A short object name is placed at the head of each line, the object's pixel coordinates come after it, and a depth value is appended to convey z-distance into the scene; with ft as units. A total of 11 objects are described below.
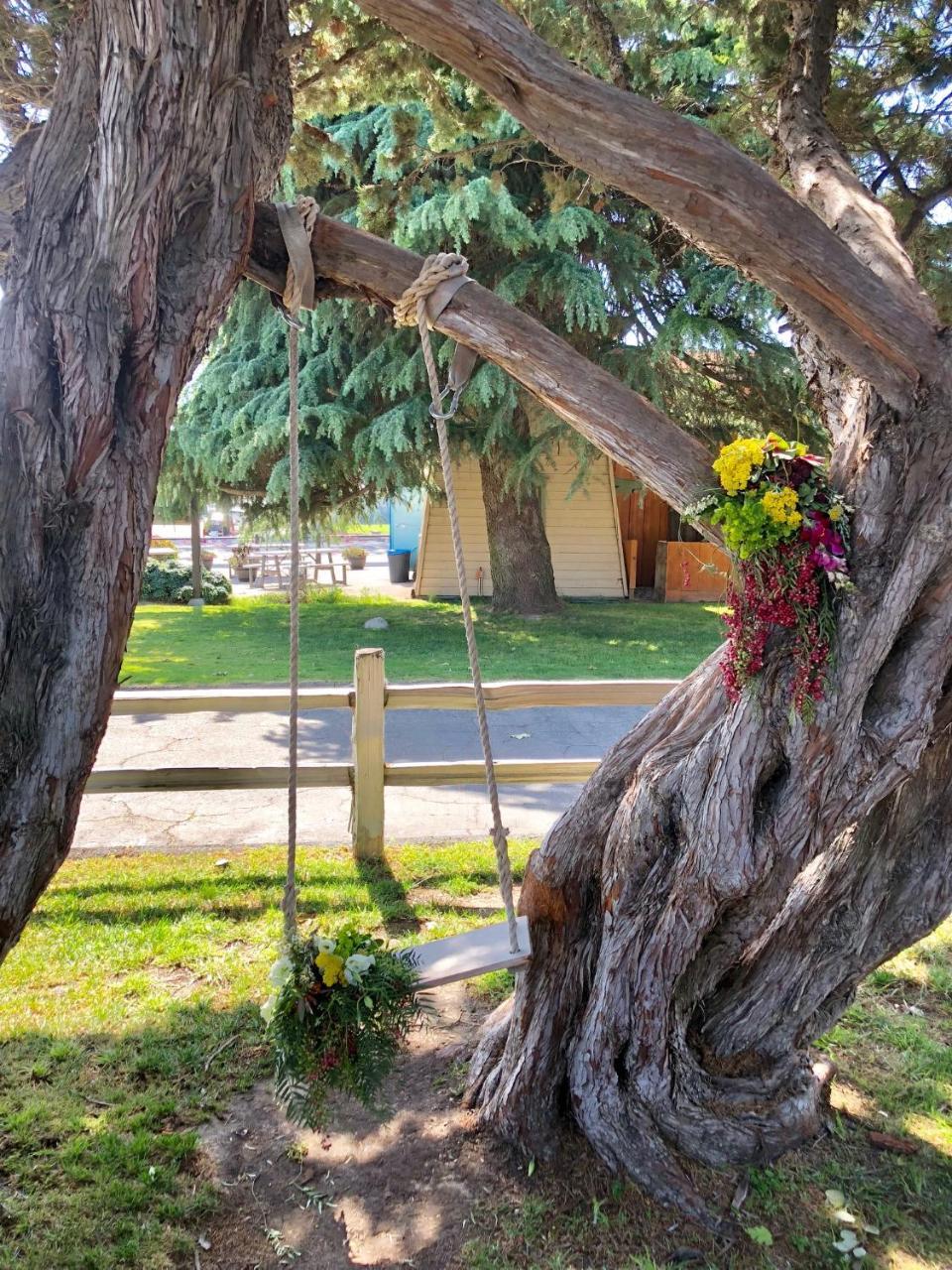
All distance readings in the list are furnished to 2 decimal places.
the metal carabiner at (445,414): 8.08
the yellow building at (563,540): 53.36
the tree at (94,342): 6.65
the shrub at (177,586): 55.42
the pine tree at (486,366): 34.06
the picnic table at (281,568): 59.67
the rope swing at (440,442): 7.80
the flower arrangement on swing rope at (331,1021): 7.79
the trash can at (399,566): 65.31
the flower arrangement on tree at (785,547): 7.63
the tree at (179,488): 39.93
